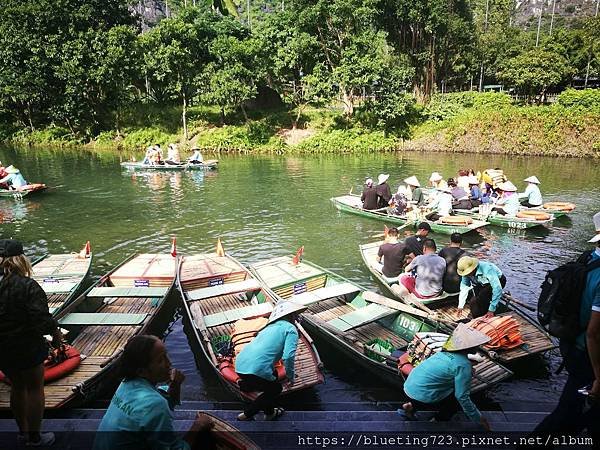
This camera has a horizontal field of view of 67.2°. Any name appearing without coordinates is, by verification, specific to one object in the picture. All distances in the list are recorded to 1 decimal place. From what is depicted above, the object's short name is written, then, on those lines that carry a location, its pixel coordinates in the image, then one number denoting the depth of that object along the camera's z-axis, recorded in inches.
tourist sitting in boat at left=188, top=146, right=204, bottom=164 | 1074.7
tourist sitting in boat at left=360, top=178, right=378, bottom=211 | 644.7
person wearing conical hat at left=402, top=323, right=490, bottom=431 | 185.3
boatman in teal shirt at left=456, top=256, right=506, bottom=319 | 297.6
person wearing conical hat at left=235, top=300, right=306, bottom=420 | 208.8
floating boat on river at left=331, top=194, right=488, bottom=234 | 567.2
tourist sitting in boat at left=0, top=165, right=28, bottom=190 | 782.5
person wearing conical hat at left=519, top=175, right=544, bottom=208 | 643.5
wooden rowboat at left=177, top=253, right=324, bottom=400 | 250.1
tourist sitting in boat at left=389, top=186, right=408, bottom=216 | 627.2
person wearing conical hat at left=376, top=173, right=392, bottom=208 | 643.5
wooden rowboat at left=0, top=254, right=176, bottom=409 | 238.1
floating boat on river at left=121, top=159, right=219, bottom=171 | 1047.7
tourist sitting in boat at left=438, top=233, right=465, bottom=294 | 335.6
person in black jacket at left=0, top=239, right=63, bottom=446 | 170.7
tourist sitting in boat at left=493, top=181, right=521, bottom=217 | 606.5
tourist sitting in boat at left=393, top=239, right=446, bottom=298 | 332.2
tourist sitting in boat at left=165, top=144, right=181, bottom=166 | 1071.6
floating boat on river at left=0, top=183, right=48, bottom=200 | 765.8
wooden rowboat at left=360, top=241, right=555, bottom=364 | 269.7
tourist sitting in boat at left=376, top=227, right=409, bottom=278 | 386.3
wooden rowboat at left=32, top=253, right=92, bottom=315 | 362.6
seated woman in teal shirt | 113.8
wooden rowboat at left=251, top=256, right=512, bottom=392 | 258.2
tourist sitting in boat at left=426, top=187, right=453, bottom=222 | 596.1
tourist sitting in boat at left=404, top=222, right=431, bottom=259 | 387.2
